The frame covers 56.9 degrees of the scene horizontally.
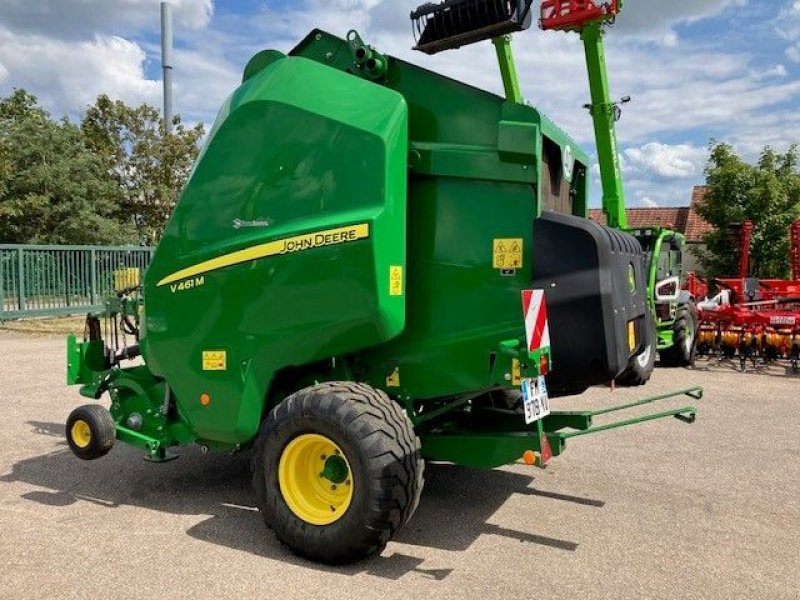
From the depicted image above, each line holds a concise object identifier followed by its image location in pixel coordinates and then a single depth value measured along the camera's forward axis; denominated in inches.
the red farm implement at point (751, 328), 431.8
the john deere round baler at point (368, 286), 150.3
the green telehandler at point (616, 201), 411.8
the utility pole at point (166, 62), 952.3
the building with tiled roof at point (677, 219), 1262.3
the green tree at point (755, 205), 860.6
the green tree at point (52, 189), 979.3
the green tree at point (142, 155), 1092.5
